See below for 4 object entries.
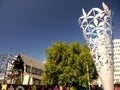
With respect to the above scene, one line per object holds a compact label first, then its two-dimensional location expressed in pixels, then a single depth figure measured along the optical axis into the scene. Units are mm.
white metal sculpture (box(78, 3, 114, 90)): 13414
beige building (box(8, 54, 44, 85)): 29812
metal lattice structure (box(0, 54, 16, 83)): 28725
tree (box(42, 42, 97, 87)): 21382
